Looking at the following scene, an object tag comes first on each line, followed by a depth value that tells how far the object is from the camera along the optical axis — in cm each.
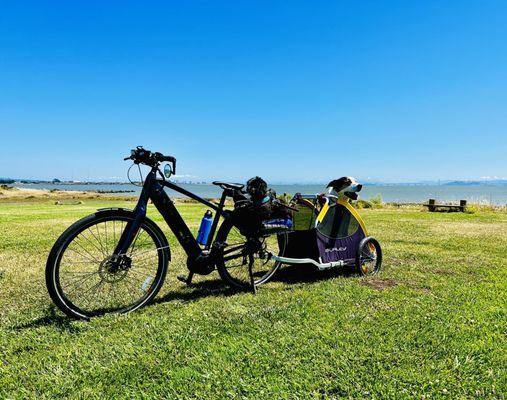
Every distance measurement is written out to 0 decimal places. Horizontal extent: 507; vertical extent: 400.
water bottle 446
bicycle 376
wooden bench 2046
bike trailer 525
